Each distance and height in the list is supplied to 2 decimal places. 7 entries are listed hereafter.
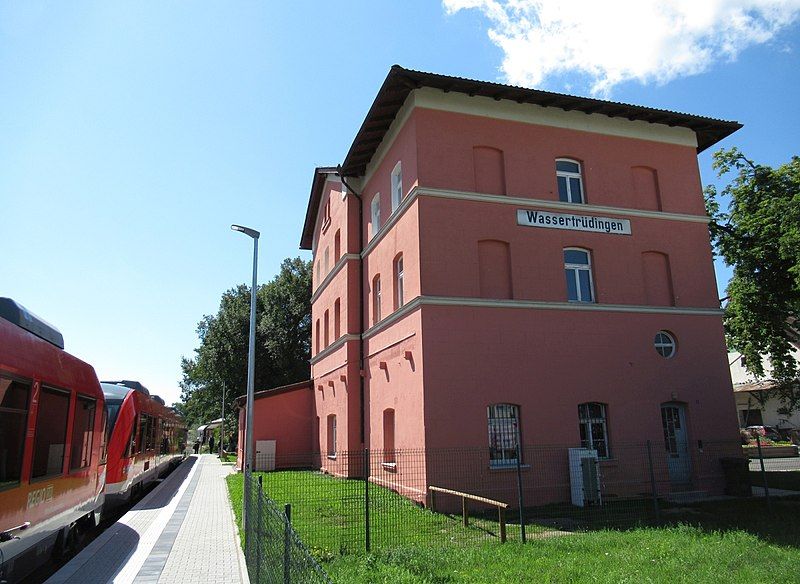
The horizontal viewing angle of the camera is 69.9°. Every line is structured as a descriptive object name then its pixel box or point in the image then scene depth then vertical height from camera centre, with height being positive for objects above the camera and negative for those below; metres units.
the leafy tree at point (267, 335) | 40.59 +6.84
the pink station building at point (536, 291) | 14.70 +3.70
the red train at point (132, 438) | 13.49 -0.10
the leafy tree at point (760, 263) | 19.47 +5.28
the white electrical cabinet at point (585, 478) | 14.05 -1.30
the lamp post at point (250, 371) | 12.61 +1.35
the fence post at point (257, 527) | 6.72 -1.14
